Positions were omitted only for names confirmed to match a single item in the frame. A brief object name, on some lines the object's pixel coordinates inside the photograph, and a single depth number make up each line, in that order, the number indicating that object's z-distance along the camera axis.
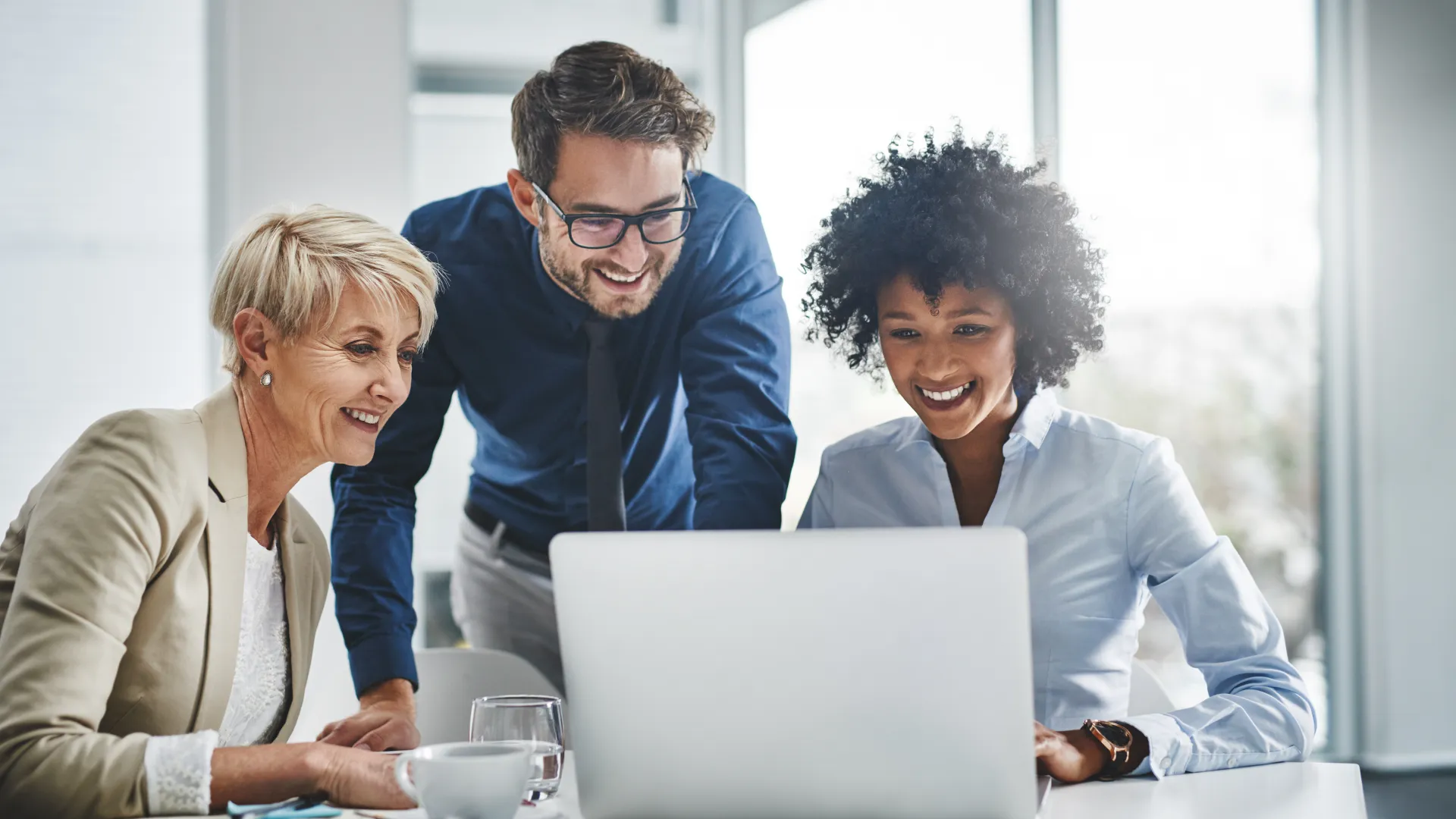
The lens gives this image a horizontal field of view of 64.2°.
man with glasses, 2.01
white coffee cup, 0.98
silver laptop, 0.91
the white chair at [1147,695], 1.65
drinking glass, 1.19
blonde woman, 1.12
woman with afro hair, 1.69
